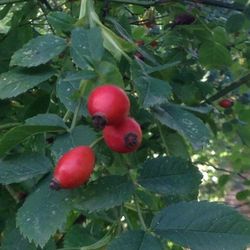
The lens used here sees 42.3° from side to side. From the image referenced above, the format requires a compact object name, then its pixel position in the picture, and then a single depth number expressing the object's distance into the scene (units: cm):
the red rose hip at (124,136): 12
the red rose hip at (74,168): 12
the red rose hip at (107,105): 11
